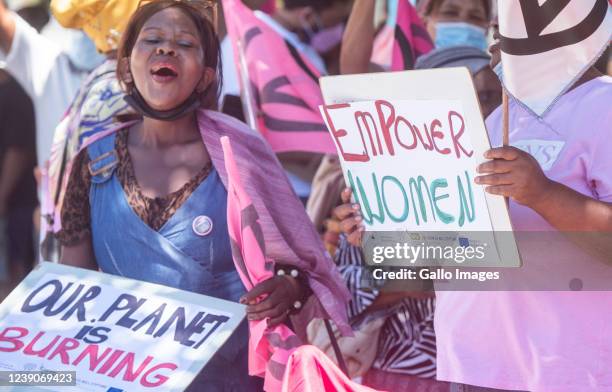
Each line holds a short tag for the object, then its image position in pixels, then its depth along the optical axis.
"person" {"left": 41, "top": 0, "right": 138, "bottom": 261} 9.02
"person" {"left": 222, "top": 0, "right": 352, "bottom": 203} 12.62
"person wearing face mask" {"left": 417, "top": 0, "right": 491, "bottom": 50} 10.46
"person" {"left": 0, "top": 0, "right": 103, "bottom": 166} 11.02
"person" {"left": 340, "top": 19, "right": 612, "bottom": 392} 5.62
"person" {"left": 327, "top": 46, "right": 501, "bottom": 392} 8.68
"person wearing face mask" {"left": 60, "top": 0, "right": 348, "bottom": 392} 7.10
